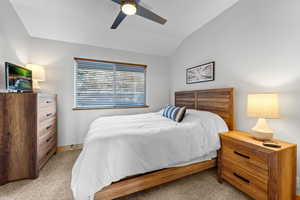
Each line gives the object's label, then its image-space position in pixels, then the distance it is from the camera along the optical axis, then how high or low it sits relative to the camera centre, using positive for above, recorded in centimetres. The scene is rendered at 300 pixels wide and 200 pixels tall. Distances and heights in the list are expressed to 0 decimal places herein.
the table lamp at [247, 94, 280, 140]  137 -14
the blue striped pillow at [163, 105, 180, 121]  217 -27
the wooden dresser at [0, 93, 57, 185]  167 -55
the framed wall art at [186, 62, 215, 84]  243 +54
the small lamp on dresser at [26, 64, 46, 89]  234 +46
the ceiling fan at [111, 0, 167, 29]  145 +116
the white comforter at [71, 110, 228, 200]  116 -57
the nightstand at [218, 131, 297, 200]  120 -77
